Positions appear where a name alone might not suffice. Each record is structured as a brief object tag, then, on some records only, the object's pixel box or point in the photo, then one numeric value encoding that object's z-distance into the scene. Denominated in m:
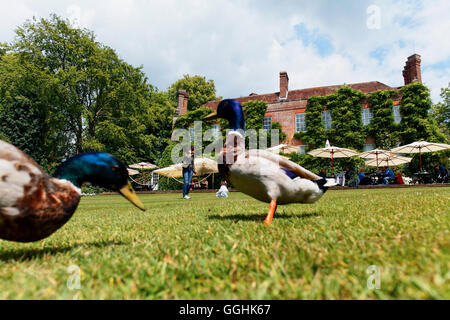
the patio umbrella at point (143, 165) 24.22
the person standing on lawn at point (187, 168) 10.49
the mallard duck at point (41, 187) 1.67
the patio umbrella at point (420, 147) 16.89
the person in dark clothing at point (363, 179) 17.47
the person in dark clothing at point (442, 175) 16.14
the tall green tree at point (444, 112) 36.28
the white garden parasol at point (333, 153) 18.61
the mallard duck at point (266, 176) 3.10
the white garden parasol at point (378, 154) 17.77
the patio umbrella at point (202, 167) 14.86
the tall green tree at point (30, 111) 24.61
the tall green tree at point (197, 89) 39.47
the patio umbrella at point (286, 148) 18.71
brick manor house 23.80
